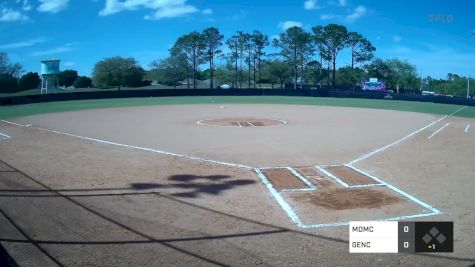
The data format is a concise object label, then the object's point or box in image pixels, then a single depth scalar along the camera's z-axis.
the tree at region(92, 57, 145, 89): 83.81
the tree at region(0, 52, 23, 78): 49.08
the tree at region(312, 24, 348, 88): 83.56
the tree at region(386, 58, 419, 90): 102.81
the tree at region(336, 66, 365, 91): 92.62
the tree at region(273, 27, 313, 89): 84.25
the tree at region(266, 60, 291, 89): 91.69
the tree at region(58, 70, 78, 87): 84.94
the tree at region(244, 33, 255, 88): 87.74
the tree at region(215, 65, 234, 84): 98.31
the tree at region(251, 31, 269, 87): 87.54
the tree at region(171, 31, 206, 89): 82.25
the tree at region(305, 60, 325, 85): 89.88
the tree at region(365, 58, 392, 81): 94.62
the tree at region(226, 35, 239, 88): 87.53
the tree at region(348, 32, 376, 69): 85.94
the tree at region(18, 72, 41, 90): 58.50
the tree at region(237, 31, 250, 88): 87.00
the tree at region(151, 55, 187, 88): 87.31
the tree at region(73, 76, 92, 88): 84.00
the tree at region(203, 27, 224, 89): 81.31
